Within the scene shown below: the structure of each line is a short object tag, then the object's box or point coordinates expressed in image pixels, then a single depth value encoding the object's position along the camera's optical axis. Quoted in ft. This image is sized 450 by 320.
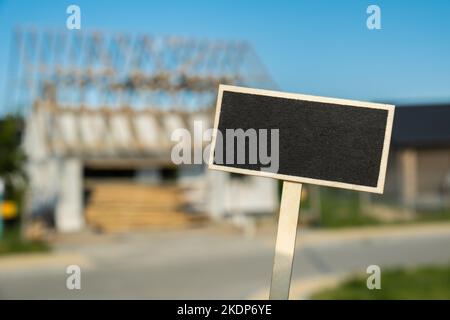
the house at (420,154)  69.00
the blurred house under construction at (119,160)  62.18
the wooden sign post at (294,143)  8.63
